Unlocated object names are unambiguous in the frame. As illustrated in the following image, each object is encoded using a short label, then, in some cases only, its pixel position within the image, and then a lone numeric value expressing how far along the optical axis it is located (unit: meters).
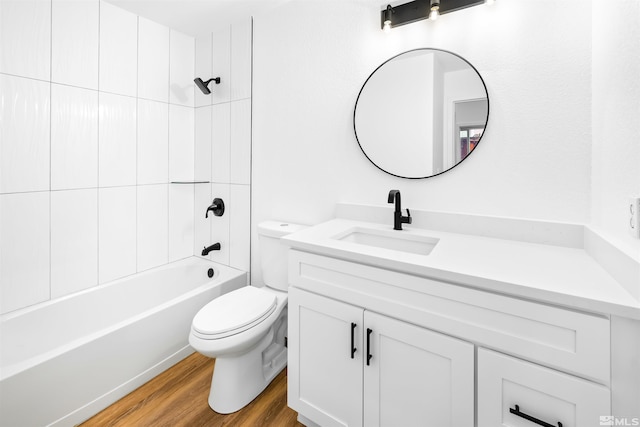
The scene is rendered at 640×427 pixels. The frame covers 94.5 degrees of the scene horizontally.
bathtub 1.26
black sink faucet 1.41
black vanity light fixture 1.33
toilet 1.38
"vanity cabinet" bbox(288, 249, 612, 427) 0.77
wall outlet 0.79
